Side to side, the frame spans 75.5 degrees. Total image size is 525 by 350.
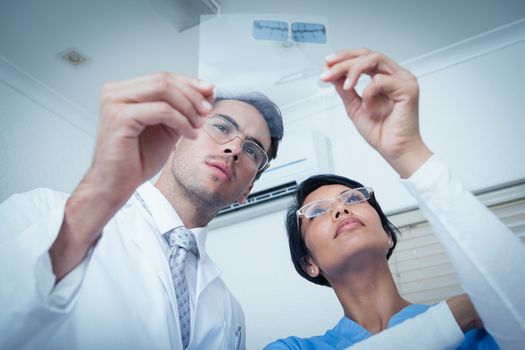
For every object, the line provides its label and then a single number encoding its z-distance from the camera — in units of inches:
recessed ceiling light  78.2
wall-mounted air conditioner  78.5
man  23.5
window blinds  67.6
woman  24.8
